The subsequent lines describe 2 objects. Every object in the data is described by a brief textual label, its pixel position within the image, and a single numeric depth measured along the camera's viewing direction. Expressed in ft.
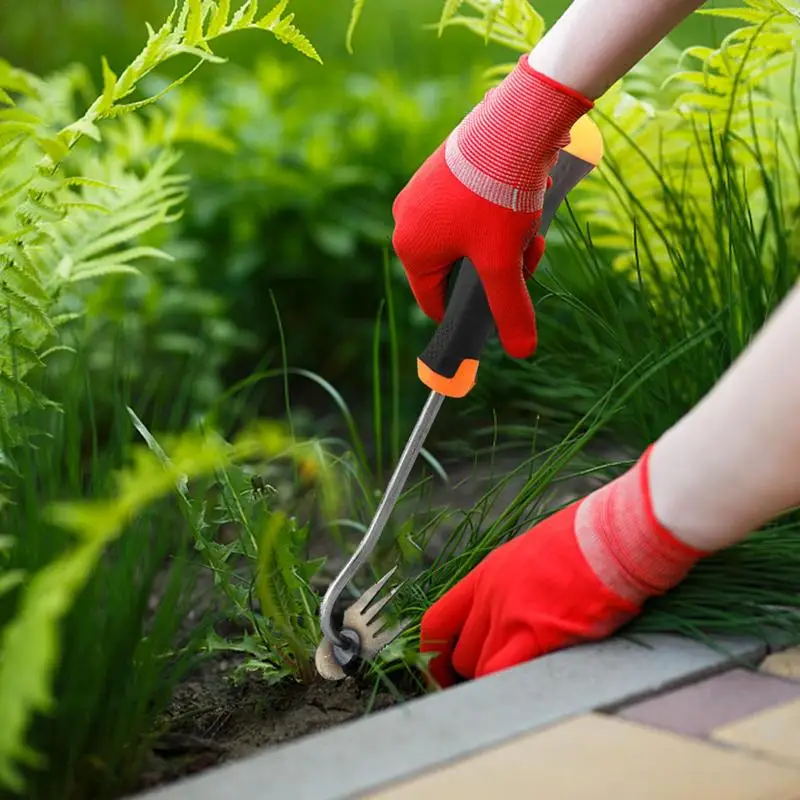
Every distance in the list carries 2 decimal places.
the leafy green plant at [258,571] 5.24
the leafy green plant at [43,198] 5.17
